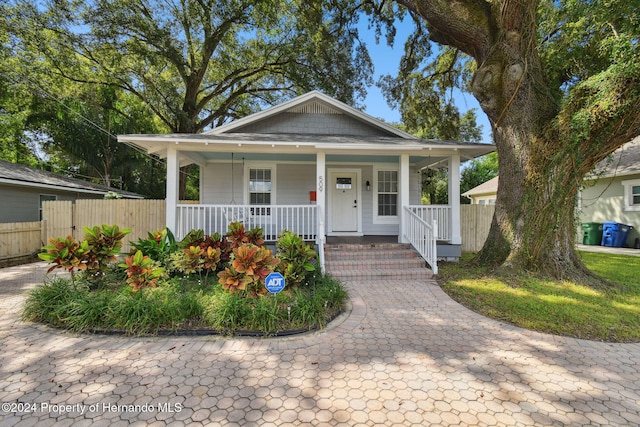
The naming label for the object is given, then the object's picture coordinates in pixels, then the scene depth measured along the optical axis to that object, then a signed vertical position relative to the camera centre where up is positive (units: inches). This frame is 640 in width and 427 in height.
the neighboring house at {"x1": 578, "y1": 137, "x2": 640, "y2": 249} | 431.8 +27.1
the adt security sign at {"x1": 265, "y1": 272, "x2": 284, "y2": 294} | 138.0 -33.9
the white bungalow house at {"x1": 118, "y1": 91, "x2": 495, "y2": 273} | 312.2 +49.2
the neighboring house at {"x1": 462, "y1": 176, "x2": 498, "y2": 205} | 726.1 +53.8
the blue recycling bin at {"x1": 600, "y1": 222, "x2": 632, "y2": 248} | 442.4 -31.3
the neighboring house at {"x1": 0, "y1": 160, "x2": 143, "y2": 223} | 384.8 +34.3
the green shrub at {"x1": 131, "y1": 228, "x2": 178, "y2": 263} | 212.6 -25.6
